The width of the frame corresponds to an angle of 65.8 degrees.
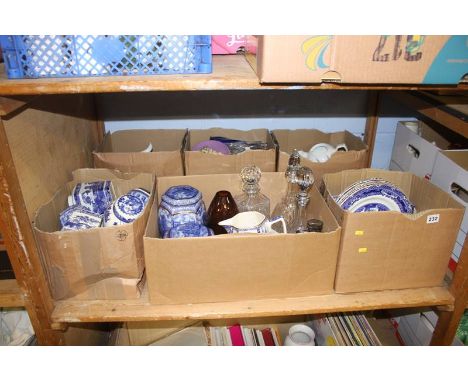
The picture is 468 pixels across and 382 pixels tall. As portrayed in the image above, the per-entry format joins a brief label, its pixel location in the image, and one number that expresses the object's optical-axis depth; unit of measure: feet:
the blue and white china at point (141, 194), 3.23
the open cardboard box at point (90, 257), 2.73
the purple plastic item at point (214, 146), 4.11
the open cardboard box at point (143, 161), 3.79
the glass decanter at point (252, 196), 3.44
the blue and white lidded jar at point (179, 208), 3.26
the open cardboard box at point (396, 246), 2.85
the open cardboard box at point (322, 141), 3.89
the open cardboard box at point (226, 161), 3.85
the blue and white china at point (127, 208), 3.09
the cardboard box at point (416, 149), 3.79
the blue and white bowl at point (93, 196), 3.34
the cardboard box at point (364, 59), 2.26
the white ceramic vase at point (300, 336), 4.26
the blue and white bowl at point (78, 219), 3.00
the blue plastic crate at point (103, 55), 2.42
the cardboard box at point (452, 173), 3.27
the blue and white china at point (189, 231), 3.07
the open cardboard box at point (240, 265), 2.76
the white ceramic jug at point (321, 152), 4.12
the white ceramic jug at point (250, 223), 3.19
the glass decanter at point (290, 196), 3.52
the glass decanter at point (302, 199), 3.35
